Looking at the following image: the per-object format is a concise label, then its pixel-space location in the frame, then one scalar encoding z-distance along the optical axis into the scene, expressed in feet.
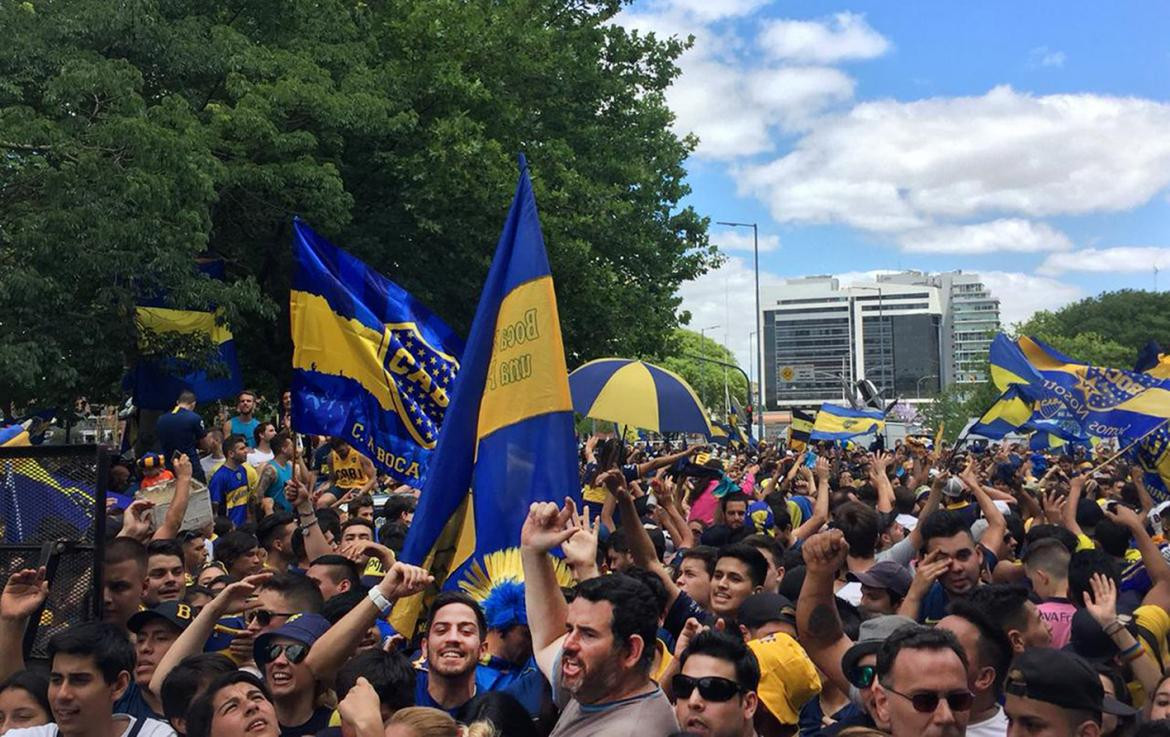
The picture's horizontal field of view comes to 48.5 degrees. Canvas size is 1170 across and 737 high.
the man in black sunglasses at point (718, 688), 12.82
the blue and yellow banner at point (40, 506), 16.55
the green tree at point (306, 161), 46.26
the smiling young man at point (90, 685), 14.30
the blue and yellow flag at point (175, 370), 49.96
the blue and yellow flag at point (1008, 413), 58.44
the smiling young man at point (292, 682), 15.53
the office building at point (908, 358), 574.56
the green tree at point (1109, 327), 261.24
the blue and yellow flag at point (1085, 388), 39.99
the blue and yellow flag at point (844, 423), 86.69
